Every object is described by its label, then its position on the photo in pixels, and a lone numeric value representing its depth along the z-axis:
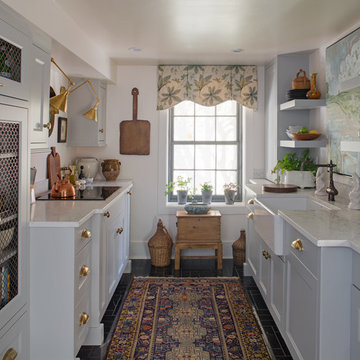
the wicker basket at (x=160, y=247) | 4.73
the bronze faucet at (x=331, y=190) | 3.22
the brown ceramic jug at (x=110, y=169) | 4.80
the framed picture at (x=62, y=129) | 4.22
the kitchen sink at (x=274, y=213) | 2.71
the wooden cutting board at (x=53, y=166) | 3.92
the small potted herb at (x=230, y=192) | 5.12
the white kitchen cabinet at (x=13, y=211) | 1.96
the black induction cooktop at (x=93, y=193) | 3.40
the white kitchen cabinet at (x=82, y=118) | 4.44
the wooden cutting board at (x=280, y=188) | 3.67
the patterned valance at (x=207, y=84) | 4.97
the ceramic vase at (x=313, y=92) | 4.05
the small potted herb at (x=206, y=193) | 5.11
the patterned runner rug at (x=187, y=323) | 2.84
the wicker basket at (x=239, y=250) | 4.80
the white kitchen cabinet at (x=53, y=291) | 2.38
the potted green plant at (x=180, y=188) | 5.14
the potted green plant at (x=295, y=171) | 3.99
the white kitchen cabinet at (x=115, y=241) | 3.31
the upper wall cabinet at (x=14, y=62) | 1.88
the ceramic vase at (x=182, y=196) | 5.14
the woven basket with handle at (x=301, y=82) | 4.15
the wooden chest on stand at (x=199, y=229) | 4.74
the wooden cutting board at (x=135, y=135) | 5.04
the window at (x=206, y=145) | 5.25
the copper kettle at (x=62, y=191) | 3.37
